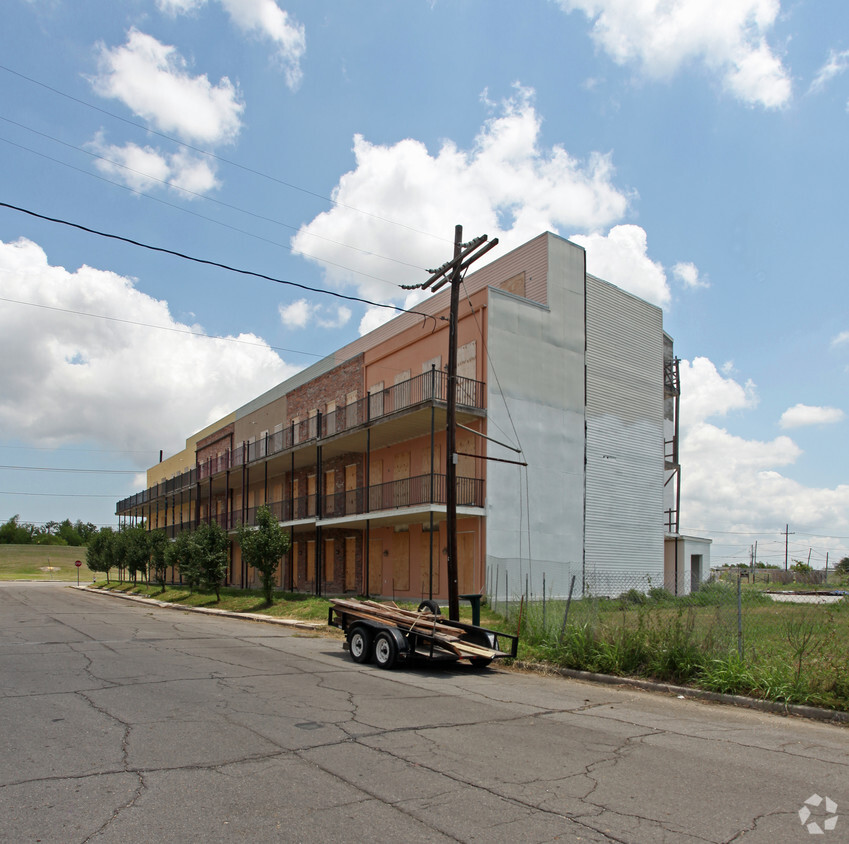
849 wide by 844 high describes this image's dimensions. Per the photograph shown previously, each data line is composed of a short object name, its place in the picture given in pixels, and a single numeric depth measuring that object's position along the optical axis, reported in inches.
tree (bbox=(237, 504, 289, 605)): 1000.9
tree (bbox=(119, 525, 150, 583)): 1760.6
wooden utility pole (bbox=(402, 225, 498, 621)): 604.7
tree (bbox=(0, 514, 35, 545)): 5546.3
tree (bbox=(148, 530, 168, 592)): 1625.4
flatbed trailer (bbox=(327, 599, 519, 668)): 466.6
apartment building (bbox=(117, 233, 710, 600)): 925.8
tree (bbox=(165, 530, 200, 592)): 1186.0
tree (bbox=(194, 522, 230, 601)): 1171.3
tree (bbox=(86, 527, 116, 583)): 2114.9
